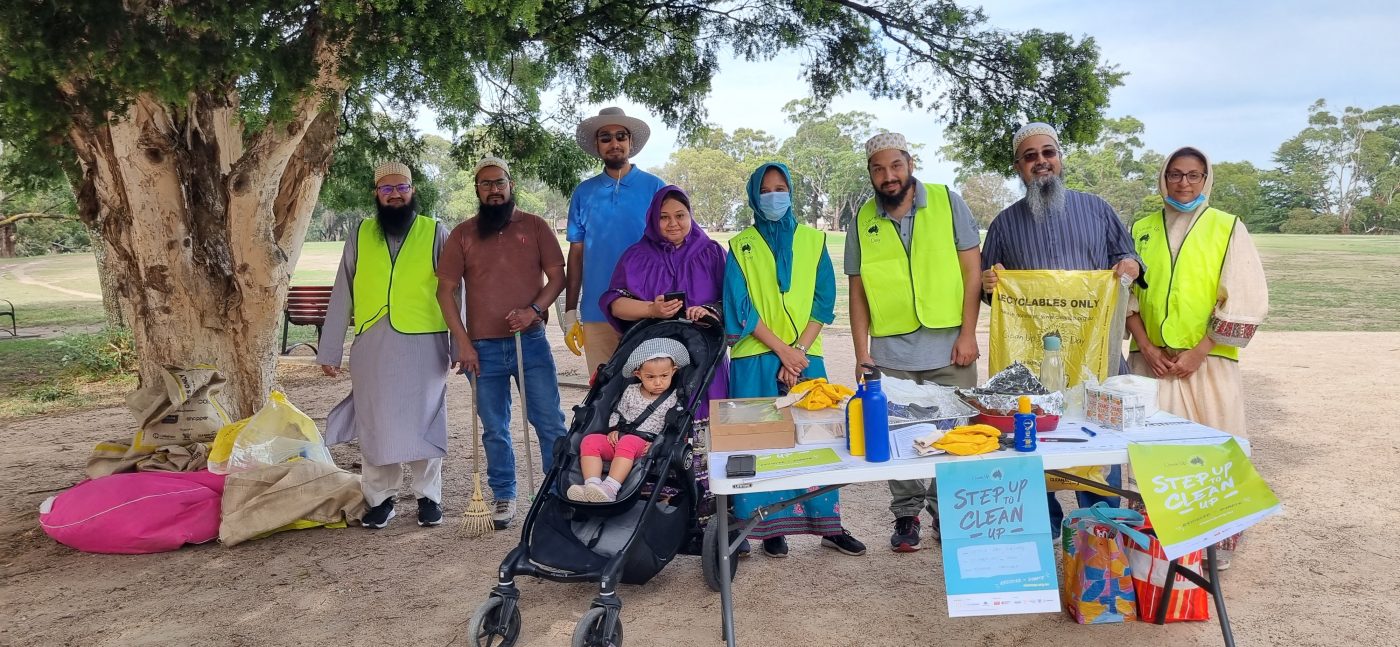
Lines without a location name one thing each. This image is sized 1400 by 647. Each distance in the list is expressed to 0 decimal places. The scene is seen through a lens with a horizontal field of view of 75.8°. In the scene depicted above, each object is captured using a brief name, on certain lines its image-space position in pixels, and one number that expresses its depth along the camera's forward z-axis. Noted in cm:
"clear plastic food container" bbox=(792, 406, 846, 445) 323
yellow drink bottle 301
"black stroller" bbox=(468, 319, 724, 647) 336
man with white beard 404
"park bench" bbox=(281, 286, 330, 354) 1154
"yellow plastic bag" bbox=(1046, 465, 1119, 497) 352
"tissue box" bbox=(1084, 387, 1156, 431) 317
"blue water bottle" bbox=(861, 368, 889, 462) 291
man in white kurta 502
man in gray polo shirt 411
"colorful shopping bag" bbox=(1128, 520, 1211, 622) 339
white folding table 285
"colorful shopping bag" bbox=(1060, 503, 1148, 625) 342
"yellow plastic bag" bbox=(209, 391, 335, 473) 496
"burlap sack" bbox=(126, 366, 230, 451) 534
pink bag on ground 462
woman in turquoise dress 411
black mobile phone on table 288
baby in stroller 385
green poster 288
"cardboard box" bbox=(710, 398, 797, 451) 318
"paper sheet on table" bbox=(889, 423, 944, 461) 304
